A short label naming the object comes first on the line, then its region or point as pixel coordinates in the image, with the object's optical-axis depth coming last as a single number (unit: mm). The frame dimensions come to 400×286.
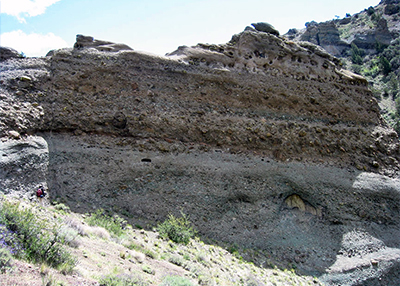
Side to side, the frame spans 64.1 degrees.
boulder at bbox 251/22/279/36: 18394
